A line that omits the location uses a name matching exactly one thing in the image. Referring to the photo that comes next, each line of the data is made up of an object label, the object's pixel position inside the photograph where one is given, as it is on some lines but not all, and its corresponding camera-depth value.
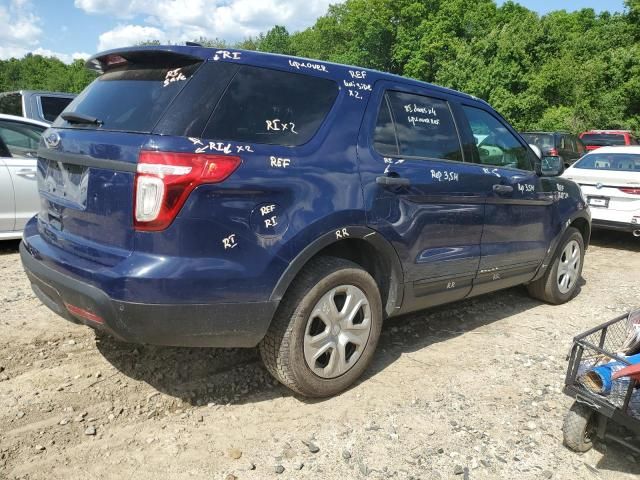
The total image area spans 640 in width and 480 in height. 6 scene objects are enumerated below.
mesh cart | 2.64
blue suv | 2.54
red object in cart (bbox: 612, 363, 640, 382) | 2.47
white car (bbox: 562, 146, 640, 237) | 7.75
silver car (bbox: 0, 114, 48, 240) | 5.93
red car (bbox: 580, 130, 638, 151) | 16.72
